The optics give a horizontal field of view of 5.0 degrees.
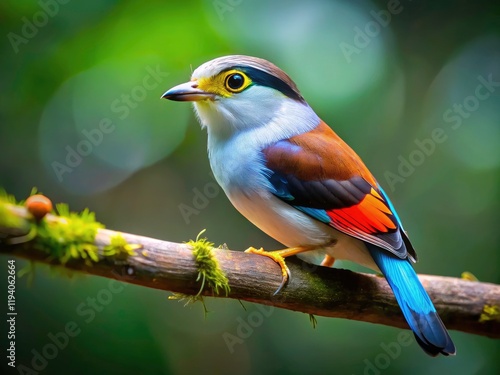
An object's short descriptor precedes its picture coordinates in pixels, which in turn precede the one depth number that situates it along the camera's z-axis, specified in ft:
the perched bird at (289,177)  7.36
